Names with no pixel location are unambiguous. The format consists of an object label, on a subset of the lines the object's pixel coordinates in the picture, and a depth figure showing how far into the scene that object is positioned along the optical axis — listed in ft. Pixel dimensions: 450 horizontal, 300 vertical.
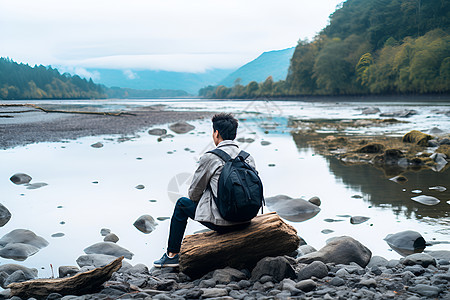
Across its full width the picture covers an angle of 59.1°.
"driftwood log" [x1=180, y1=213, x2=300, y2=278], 14.97
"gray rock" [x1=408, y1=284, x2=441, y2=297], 11.81
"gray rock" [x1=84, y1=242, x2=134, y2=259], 19.35
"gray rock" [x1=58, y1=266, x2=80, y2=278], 16.21
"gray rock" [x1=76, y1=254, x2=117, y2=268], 17.71
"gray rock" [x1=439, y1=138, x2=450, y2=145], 54.06
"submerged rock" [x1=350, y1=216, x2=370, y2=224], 23.62
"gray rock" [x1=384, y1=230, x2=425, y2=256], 19.08
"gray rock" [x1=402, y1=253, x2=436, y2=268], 15.43
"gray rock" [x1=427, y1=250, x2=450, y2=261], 16.63
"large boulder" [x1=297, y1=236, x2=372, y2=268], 16.48
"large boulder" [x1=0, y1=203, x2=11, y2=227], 24.59
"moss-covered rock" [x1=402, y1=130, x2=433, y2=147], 54.55
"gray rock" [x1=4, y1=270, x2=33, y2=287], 15.50
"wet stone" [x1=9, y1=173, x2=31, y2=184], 35.52
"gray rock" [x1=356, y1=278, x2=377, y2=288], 12.73
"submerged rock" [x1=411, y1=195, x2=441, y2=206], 26.48
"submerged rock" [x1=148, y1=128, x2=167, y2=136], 80.53
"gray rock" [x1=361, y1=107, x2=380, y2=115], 142.00
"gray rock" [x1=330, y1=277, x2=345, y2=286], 13.32
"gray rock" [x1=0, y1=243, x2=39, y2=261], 19.01
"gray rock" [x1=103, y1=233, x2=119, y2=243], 21.30
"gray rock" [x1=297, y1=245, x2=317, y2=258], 18.62
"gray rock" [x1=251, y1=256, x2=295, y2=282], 14.21
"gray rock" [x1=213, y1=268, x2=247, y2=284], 14.23
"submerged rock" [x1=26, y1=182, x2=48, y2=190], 33.37
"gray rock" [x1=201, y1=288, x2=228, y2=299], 12.51
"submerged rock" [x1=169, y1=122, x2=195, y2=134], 90.79
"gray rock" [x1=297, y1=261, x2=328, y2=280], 14.29
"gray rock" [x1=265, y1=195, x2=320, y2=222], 25.21
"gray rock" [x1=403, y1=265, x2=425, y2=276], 14.42
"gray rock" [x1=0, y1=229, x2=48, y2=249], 20.43
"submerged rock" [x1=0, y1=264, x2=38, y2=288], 15.56
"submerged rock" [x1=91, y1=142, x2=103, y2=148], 60.03
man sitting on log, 14.56
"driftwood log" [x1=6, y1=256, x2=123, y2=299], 13.16
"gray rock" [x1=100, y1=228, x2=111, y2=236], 22.36
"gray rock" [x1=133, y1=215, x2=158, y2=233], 23.26
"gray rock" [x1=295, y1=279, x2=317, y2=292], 12.79
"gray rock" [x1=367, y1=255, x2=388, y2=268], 16.57
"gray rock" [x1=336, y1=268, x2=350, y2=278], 14.32
